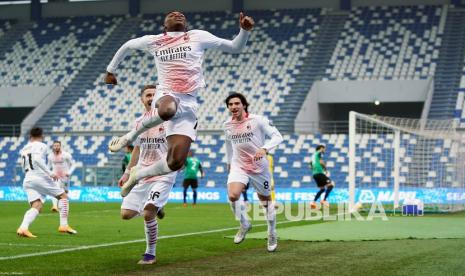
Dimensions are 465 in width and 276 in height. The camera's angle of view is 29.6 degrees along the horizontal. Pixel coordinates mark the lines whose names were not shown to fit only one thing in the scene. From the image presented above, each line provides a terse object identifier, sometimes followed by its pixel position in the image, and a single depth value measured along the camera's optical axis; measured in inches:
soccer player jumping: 373.1
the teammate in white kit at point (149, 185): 401.4
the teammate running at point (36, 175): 593.4
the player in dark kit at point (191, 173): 1185.4
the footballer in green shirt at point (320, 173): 1062.4
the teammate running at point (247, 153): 485.7
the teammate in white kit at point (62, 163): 912.9
